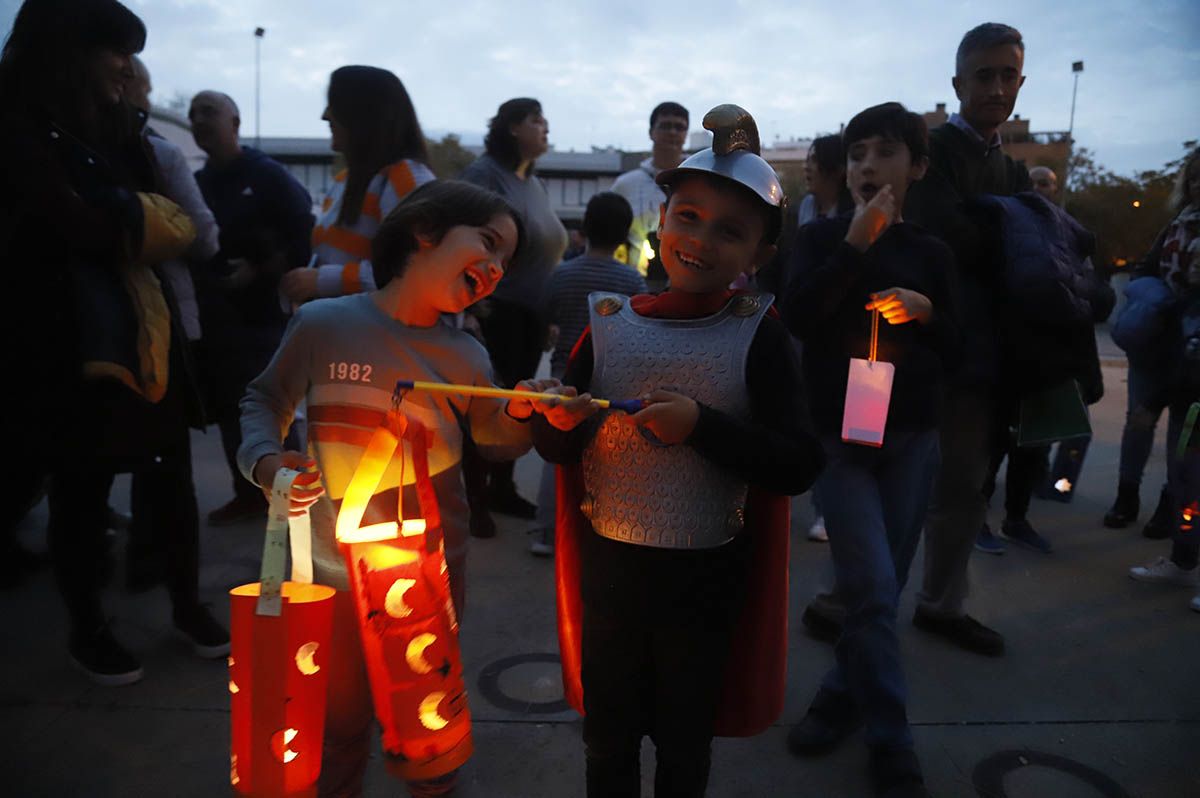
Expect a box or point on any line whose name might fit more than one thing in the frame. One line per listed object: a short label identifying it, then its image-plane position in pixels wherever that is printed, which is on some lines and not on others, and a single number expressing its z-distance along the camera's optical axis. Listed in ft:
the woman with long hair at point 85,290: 6.89
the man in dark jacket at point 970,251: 8.20
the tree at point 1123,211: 85.10
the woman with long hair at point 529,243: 11.85
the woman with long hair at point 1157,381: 11.55
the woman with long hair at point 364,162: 7.79
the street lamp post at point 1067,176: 94.93
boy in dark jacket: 6.70
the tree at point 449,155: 111.65
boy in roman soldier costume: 4.87
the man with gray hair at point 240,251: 11.15
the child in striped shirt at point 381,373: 5.29
